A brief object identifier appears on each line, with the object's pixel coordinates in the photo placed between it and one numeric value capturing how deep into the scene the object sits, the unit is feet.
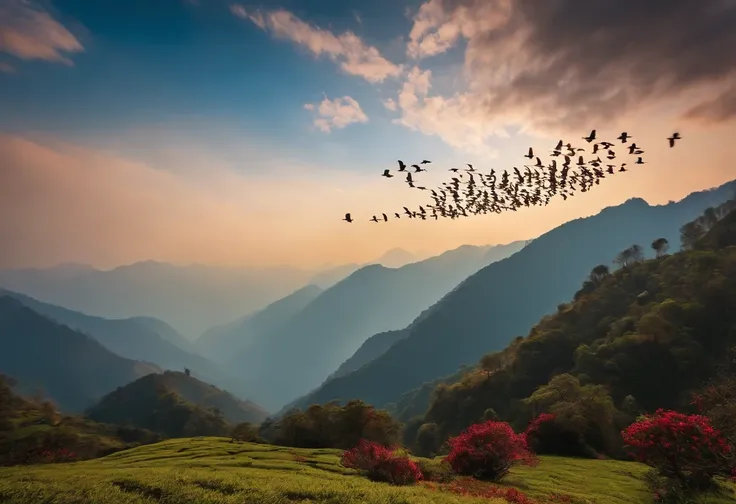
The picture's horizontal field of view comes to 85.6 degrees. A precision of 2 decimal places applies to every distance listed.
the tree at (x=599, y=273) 444.14
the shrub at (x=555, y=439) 150.92
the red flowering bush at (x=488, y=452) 97.04
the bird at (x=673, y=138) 72.24
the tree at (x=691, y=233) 408.05
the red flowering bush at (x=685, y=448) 82.53
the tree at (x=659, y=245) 417.90
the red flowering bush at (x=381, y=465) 86.84
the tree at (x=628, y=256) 447.01
